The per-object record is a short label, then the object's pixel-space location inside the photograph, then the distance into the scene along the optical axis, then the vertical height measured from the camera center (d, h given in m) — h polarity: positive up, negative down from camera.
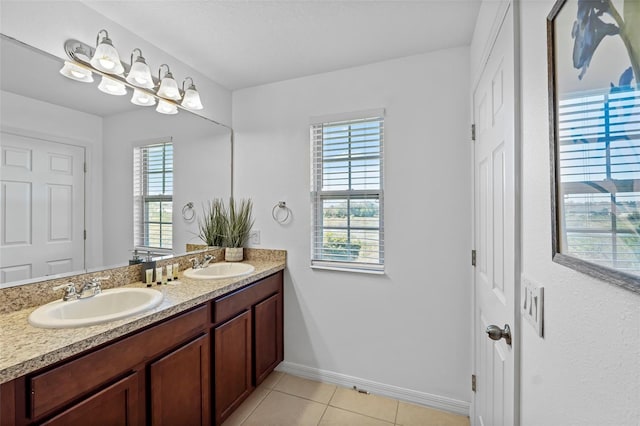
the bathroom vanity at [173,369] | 0.96 -0.69
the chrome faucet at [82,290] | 1.40 -0.39
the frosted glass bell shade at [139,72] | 1.70 +0.86
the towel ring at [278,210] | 2.40 +0.02
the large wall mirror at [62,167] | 1.31 +0.26
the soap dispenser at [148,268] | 1.79 -0.34
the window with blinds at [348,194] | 2.16 +0.17
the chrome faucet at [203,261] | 2.20 -0.37
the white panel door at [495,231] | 1.00 -0.07
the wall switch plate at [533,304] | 0.76 -0.26
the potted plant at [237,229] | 2.48 -0.12
